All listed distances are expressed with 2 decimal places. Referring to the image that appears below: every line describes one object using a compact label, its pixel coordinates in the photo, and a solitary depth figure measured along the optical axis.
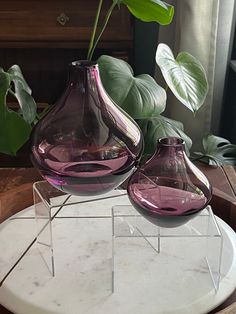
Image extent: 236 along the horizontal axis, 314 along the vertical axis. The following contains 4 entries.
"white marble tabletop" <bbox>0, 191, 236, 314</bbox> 0.68
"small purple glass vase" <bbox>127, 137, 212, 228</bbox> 0.75
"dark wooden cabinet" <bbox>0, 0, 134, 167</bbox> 1.50
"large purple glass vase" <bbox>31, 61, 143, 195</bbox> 0.79
